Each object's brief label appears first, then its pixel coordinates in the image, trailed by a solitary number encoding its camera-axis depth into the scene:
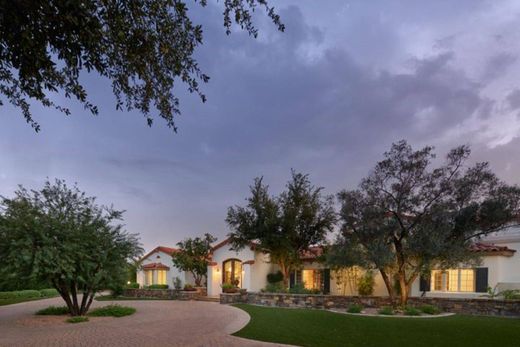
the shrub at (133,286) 30.23
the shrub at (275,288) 22.71
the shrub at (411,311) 16.28
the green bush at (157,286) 29.50
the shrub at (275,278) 26.09
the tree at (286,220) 24.19
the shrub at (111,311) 17.06
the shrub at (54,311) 17.39
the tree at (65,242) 14.47
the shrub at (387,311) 16.45
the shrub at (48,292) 29.13
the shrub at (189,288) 27.07
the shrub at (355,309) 17.36
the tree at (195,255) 28.22
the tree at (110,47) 5.14
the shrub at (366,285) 22.22
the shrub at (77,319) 15.18
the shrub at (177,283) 29.72
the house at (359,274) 19.44
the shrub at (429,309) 16.80
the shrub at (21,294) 26.87
